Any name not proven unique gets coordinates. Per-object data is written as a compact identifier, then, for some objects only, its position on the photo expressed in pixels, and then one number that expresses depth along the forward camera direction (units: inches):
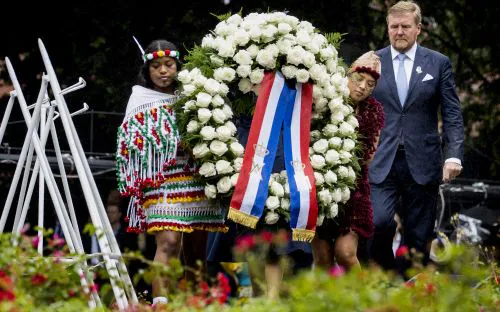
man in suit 771.9
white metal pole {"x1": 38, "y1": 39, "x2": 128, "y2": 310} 549.2
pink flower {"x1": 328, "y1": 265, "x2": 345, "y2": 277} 363.6
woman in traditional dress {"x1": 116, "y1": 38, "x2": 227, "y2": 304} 662.8
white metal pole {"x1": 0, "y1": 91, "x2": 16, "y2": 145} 618.4
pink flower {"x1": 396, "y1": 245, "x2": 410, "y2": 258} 420.0
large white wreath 646.7
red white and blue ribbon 643.9
